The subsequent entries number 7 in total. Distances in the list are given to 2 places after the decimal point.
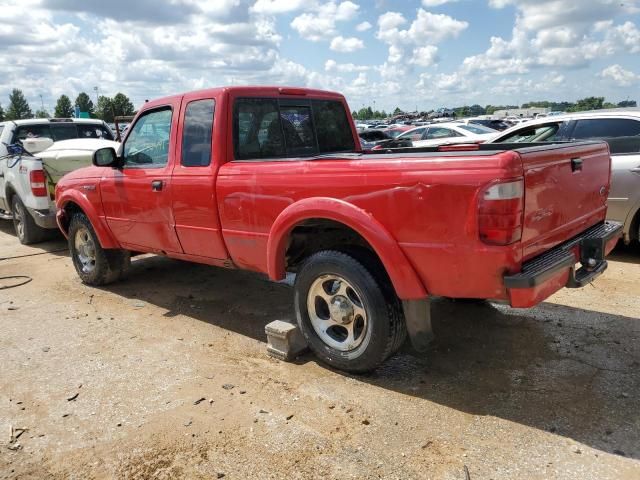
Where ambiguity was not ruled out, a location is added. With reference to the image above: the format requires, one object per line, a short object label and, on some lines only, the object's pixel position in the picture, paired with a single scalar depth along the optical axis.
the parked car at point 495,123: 22.06
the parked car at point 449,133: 13.59
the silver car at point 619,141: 6.17
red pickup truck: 2.95
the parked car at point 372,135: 18.28
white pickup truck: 7.67
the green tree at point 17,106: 92.46
